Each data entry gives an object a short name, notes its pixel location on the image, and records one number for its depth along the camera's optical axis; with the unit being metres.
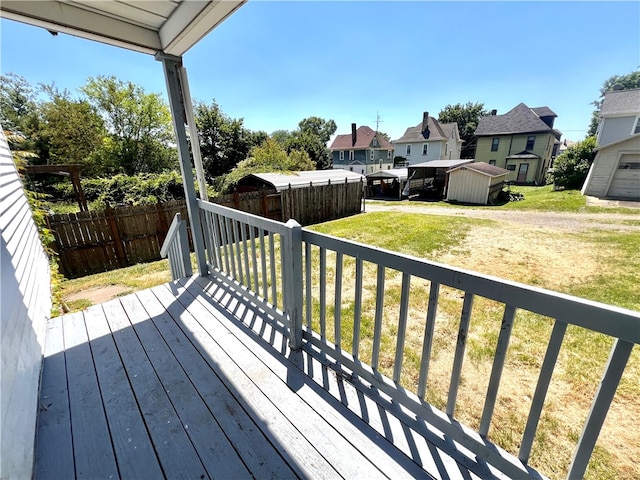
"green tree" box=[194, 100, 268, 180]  19.42
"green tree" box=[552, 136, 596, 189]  15.45
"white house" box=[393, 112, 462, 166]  25.23
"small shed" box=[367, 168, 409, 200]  18.45
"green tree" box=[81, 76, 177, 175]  15.17
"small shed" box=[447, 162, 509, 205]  14.48
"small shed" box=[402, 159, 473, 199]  17.59
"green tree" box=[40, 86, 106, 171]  14.44
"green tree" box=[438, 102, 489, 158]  34.03
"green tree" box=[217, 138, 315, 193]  11.88
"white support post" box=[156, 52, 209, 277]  2.58
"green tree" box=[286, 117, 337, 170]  29.03
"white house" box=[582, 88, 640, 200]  12.23
